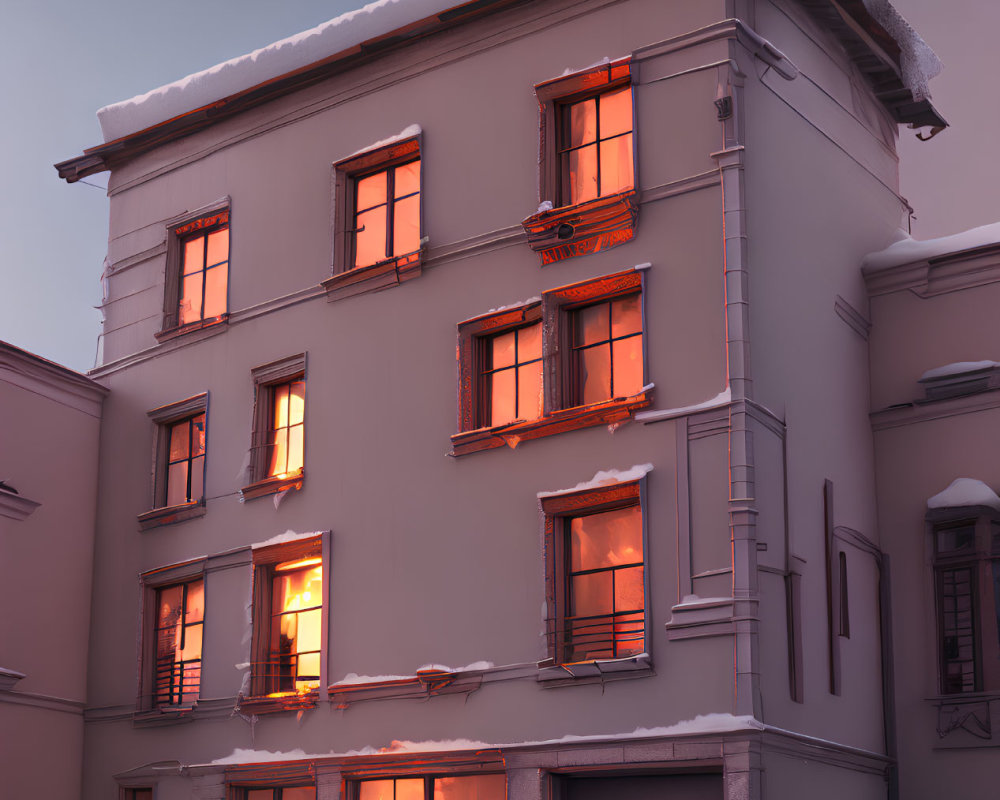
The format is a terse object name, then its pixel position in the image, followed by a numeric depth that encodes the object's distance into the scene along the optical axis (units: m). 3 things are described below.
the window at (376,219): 20.11
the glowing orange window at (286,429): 20.61
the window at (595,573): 16.78
